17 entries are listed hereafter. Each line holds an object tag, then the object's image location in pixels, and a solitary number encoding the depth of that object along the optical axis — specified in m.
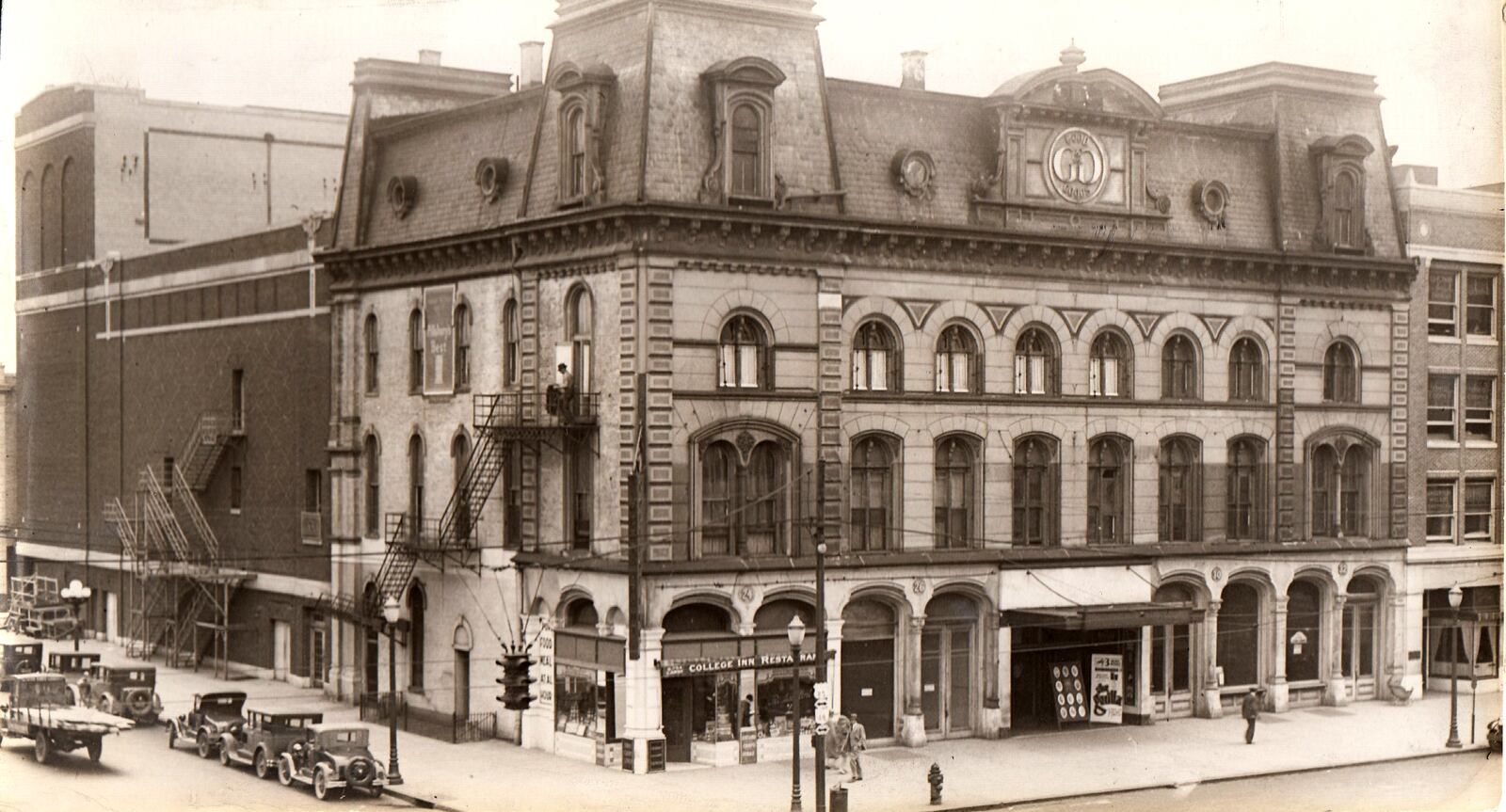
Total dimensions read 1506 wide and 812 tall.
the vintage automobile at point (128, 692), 41.88
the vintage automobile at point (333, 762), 37.12
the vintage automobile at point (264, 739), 38.06
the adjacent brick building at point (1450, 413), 48.03
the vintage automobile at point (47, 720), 38.22
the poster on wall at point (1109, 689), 44.75
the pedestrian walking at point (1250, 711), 43.19
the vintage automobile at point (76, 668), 41.00
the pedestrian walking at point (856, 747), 39.16
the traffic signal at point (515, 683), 36.53
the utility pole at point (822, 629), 36.16
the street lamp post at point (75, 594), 41.62
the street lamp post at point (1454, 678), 43.69
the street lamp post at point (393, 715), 38.09
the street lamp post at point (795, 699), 36.34
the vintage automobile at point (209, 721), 39.47
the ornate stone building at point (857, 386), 40.22
